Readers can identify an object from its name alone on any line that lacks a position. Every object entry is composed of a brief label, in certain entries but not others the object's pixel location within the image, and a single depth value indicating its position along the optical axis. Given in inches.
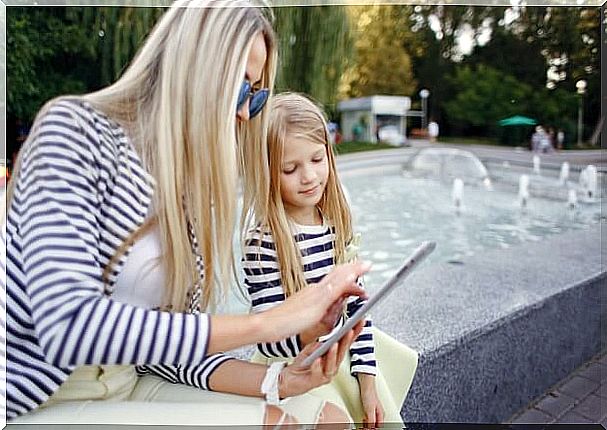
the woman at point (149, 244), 28.3
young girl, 42.0
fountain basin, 62.8
